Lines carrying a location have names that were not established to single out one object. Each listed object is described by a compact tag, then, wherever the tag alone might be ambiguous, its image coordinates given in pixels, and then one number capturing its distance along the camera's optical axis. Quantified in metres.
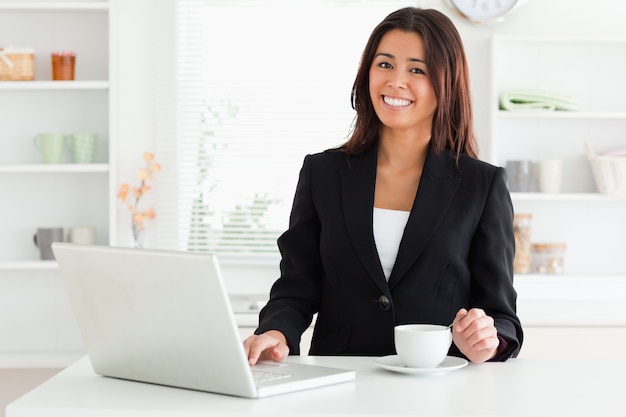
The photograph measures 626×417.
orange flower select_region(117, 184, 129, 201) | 3.80
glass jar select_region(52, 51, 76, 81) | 3.80
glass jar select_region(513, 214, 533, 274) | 3.78
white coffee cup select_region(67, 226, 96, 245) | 3.83
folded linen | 3.80
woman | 1.87
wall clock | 3.90
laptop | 1.26
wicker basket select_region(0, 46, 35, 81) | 3.80
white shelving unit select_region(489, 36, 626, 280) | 3.97
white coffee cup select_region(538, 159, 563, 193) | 3.80
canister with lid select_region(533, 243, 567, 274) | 3.81
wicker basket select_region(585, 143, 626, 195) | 3.75
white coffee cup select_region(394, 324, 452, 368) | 1.49
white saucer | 1.47
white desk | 1.23
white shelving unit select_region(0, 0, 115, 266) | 3.96
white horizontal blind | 3.99
